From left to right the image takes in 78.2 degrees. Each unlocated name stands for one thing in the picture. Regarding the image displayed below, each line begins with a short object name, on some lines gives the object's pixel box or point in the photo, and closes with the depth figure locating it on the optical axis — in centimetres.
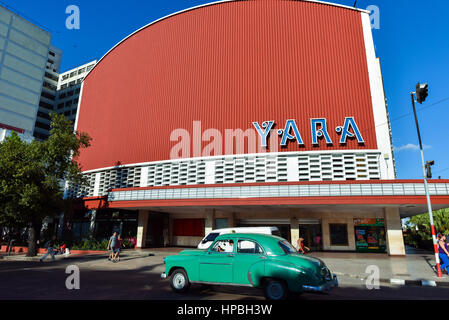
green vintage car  619
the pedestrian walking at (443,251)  1132
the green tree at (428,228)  2717
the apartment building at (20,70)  5738
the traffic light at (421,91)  1133
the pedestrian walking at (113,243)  1631
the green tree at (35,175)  1773
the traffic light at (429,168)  1210
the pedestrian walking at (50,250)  1717
